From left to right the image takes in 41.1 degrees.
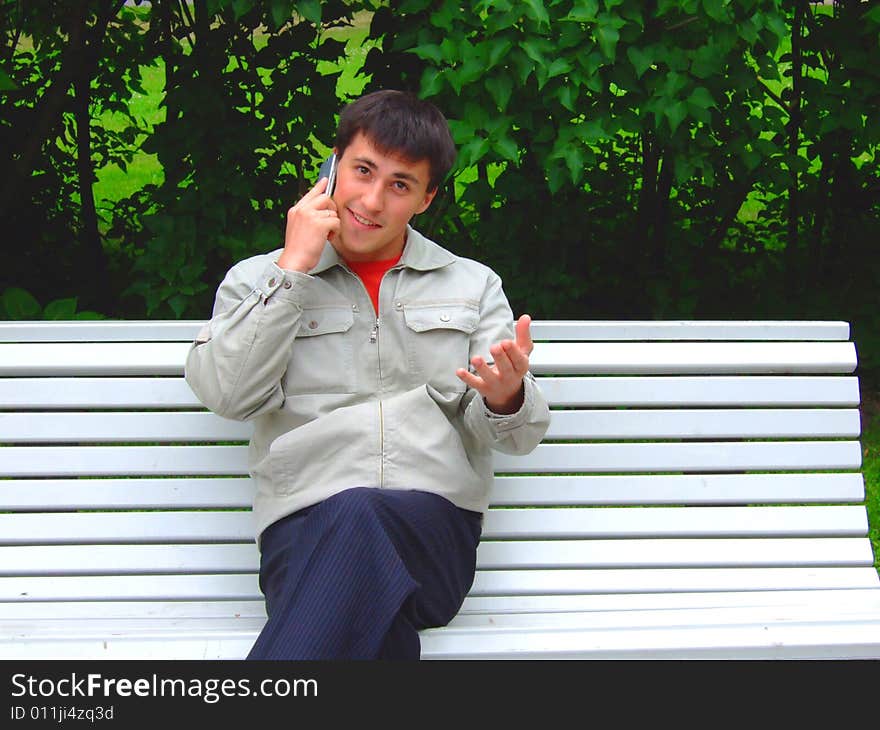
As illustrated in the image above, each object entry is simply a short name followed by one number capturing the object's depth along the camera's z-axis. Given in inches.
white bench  106.4
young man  92.0
